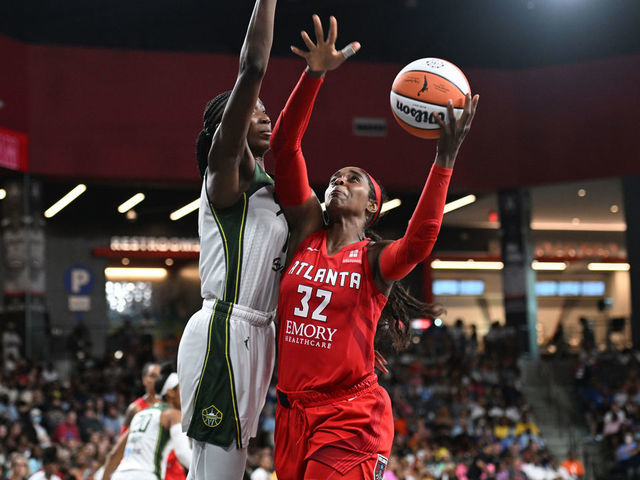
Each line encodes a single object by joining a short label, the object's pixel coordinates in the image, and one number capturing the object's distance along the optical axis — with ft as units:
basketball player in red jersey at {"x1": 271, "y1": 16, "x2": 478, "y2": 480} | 12.77
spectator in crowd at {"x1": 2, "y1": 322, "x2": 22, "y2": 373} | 57.52
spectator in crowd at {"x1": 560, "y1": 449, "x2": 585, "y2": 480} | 51.88
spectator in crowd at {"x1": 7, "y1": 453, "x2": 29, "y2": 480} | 33.83
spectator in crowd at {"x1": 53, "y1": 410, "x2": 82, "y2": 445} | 46.51
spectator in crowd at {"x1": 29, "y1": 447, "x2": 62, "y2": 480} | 32.97
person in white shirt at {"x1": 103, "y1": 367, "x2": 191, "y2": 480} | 22.18
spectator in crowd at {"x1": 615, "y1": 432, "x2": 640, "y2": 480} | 48.42
